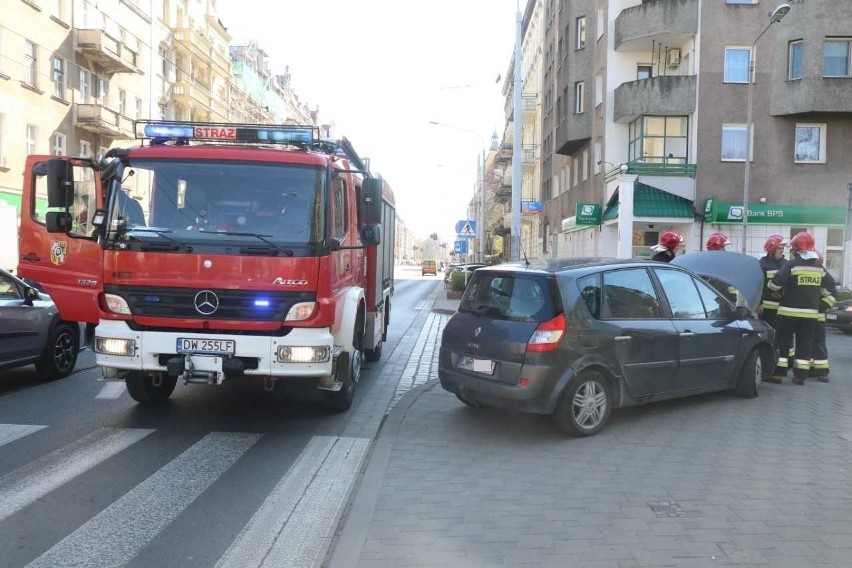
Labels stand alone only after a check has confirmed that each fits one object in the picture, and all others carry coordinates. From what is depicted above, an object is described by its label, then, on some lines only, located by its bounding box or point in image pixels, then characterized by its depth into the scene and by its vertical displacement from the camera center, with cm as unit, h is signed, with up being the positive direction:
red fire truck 609 -1
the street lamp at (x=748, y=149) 2281 +392
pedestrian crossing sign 2550 +120
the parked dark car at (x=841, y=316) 1655 -110
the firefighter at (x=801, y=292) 888 -29
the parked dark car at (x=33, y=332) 814 -98
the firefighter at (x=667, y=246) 975 +28
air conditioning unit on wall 2798 +830
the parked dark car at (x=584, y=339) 621 -70
